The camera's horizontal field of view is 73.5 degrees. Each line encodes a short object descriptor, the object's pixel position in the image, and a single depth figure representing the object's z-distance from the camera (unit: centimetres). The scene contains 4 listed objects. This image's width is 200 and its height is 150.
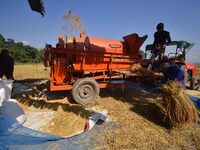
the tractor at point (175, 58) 508
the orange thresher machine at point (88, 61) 398
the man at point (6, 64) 479
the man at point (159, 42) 492
